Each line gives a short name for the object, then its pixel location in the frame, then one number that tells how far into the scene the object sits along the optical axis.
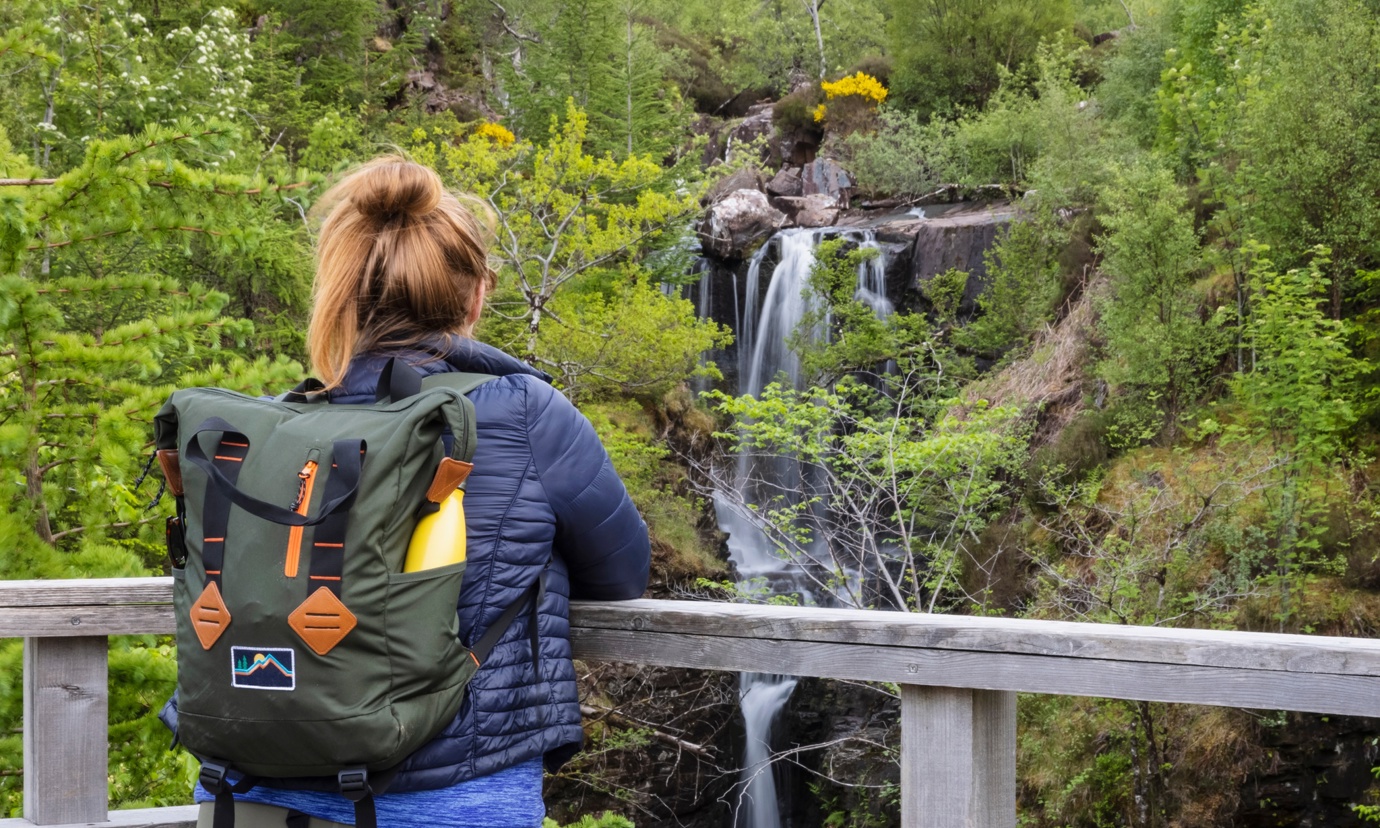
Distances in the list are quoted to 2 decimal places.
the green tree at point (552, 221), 13.00
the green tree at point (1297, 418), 8.88
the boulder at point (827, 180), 23.06
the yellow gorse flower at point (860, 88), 25.31
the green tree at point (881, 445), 9.65
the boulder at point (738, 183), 22.19
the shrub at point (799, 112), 25.80
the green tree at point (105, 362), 4.24
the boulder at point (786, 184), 23.78
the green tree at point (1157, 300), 11.11
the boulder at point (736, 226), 19.41
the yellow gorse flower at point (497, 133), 17.77
